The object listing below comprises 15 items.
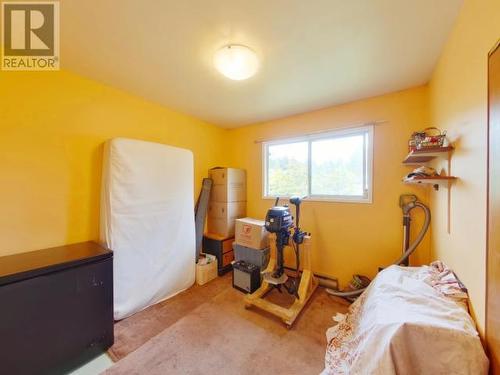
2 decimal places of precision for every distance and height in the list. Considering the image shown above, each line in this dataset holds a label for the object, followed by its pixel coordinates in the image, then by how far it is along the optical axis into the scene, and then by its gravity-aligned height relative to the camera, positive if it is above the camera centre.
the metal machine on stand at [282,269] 2.12 -0.96
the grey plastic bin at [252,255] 2.57 -0.91
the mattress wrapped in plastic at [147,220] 1.94 -0.37
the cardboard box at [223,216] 3.10 -0.47
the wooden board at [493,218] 0.84 -0.13
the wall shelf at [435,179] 1.34 +0.07
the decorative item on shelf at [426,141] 1.44 +0.36
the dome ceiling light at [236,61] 1.52 +1.01
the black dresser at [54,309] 1.20 -0.85
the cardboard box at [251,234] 2.57 -0.62
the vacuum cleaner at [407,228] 1.95 -0.40
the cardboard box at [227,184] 3.11 +0.05
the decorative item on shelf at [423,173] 1.51 +0.12
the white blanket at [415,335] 0.89 -0.72
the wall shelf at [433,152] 1.39 +0.27
